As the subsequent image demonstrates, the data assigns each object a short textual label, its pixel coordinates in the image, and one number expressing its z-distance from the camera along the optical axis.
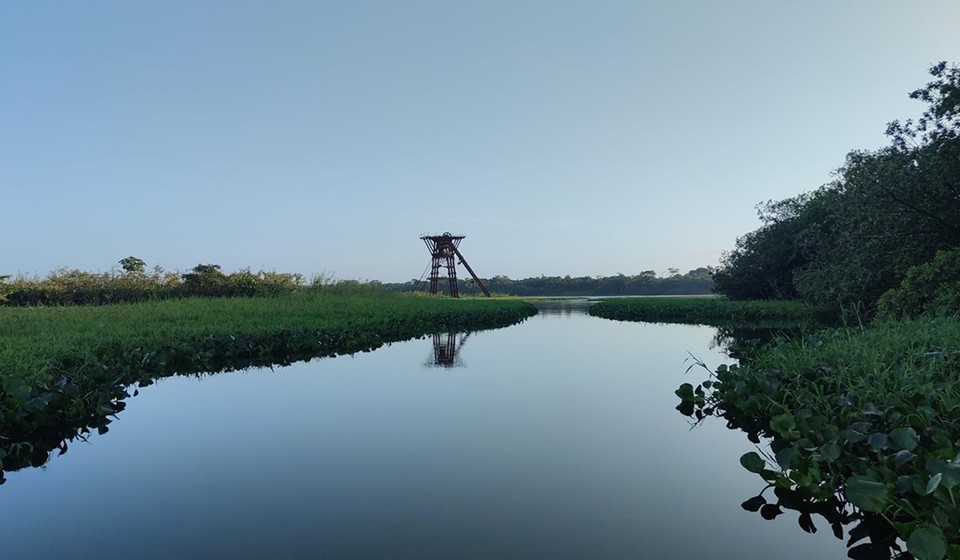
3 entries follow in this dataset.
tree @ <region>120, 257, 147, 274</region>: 38.93
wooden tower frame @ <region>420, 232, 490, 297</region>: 46.31
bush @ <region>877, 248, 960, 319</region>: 9.76
